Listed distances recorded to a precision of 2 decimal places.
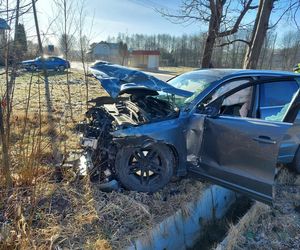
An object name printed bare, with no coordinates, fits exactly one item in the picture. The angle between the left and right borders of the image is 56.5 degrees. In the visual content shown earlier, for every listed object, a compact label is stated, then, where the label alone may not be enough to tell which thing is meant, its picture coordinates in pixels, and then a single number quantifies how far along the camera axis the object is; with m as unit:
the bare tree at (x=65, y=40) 5.19
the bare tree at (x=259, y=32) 7.96
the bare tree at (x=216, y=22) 8.91
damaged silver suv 3.25
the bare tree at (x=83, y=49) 5.63
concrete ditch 2.98
